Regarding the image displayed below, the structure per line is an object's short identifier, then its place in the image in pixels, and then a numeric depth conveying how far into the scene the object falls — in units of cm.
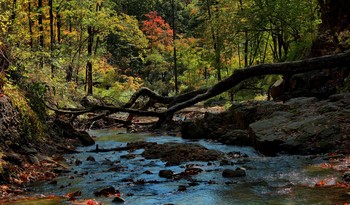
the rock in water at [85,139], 1324
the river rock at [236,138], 1177
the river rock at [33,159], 850
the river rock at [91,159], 999
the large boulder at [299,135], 917
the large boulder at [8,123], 824
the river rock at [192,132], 1438
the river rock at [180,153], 963
